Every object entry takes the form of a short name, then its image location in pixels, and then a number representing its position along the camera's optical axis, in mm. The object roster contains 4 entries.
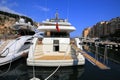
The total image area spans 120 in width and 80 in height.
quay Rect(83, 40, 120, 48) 17886
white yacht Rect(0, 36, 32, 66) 5373
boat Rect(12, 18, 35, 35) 9507
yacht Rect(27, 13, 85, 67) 4917
